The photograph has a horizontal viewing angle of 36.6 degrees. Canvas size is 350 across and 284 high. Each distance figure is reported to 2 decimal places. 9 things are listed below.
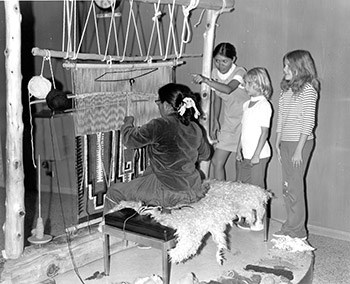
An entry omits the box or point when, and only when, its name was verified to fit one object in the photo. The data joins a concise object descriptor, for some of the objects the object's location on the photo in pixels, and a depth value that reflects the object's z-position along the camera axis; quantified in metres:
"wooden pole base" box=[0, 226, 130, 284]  3.02
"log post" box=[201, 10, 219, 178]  4.17
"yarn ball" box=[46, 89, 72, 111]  3.16
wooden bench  2.90
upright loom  3.29
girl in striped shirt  3.59
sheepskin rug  2.94
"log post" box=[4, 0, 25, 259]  2.89
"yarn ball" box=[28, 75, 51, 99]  3.09
